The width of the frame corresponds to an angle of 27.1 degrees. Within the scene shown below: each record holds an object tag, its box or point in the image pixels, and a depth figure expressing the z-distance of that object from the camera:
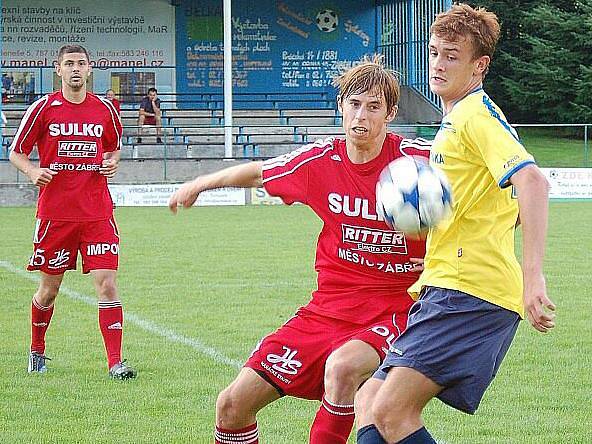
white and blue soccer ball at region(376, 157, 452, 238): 4.24
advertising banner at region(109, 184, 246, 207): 24.30
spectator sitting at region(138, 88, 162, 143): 30.52
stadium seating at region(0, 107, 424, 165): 29.27
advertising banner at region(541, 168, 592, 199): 26.28
